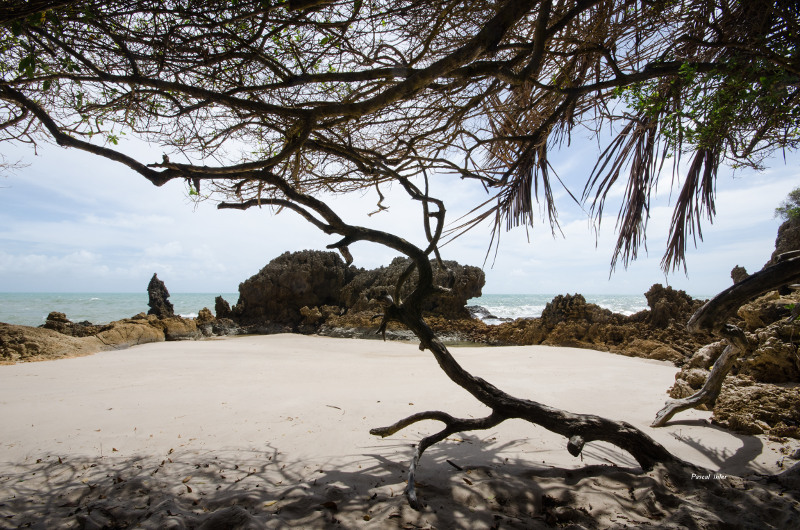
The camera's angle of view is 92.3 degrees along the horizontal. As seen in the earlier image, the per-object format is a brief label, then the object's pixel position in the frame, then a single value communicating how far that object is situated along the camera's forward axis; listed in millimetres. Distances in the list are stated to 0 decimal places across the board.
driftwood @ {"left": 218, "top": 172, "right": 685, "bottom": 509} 2332
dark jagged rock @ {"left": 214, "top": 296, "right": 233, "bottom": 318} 17297
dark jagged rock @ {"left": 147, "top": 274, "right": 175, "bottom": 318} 15453
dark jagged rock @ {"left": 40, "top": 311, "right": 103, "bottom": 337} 9281
